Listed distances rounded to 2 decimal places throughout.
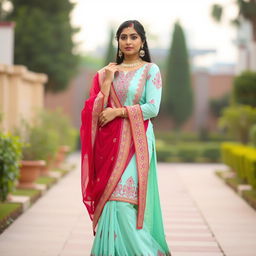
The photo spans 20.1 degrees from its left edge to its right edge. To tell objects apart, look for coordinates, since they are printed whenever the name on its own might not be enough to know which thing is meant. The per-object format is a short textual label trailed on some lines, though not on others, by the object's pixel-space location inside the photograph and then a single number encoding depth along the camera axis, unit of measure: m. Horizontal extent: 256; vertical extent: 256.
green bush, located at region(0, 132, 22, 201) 8.90
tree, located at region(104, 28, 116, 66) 34.62
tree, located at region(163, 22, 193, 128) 35.03
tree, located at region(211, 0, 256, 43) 23.77
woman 5.43
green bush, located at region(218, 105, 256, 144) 18.89
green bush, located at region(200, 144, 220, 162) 26.19
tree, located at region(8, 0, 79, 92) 28.00
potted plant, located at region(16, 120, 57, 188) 12.43
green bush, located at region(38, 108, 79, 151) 17.30
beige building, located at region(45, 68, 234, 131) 35.81
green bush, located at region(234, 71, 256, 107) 18.42
